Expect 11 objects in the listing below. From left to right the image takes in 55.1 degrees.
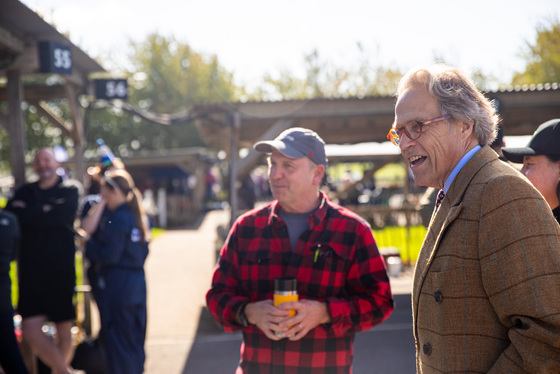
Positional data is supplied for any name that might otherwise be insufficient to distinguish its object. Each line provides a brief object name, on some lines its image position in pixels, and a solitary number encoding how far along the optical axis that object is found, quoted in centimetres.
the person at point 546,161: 237
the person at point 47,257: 466
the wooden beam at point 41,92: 678
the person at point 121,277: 436
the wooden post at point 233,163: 777
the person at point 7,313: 400
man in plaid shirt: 250
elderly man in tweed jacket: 140
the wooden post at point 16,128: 542
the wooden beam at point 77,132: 677
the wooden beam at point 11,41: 475
